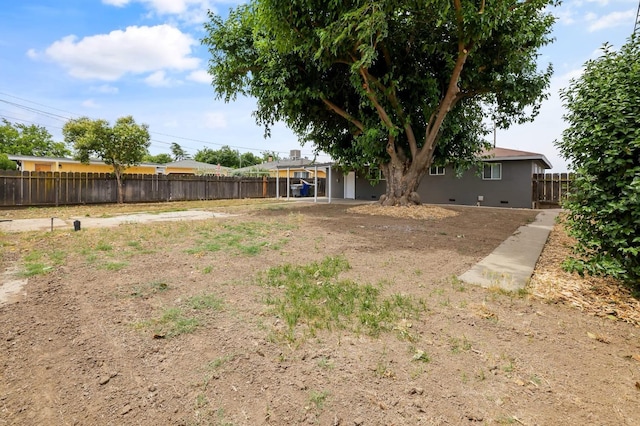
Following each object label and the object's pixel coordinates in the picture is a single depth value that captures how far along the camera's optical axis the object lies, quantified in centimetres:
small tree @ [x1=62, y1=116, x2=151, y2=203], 1426
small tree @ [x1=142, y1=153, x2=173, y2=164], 4696
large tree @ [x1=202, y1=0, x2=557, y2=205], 794
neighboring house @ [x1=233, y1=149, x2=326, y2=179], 2798
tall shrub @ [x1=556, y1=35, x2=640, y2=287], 318
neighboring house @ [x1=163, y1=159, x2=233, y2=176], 2789
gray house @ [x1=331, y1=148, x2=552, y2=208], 1577
